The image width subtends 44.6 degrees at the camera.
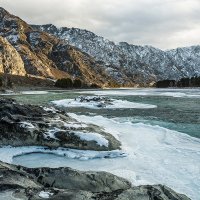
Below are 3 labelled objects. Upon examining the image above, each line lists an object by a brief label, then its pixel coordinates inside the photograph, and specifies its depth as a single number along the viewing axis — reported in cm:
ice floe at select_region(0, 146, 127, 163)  1619
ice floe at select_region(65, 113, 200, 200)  1260
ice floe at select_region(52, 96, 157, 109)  4428
